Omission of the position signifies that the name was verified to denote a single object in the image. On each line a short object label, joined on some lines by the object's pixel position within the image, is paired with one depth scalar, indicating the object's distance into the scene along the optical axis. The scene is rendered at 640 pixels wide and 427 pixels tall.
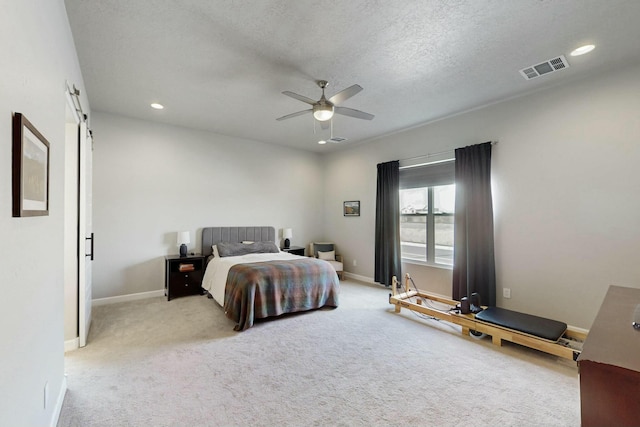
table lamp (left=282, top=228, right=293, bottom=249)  6.11
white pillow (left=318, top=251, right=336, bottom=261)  6.21
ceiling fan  2.82
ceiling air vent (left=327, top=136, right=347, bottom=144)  5.65
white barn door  2.81
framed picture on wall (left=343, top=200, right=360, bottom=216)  6.14
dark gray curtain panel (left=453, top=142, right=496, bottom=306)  3.92
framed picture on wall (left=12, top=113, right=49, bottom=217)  1.11
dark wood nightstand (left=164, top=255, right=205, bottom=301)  4.57
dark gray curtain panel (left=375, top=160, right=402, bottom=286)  5.24
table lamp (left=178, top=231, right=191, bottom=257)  4.77
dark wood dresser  0.86
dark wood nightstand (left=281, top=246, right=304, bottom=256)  6.03
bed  3.50
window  4.65
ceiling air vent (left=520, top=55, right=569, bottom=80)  2.85
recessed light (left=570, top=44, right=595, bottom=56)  2.61
